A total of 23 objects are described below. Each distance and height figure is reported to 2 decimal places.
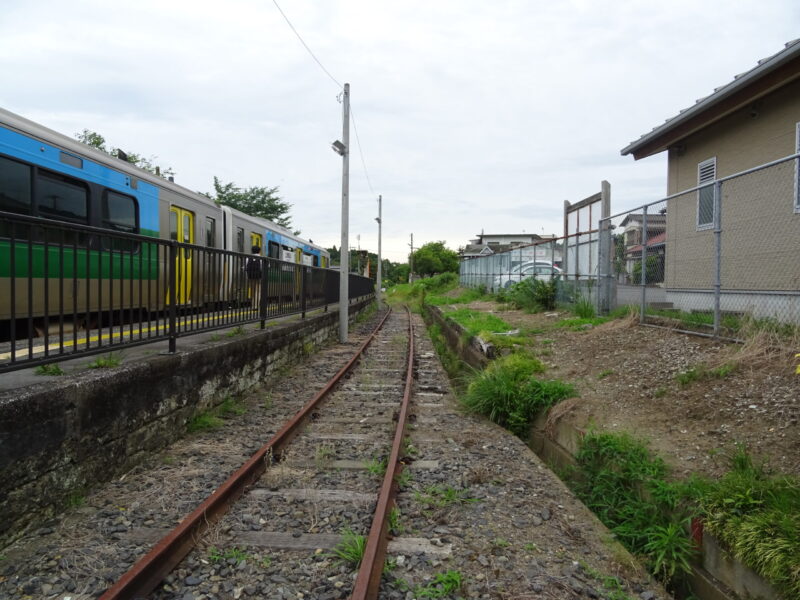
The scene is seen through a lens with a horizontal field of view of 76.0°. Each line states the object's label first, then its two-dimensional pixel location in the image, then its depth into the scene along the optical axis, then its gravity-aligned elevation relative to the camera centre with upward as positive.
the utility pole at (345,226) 13.59 +1.60
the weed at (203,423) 5.32 -1.49
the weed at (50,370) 3.85 -0.68
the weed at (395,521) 3.37 -1.59
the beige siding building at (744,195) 6.82 +1.52
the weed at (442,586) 2.67 -1.60
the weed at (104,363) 4.23 -0.68
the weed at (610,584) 2.72 -1.64
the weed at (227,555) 2.92 -1.57
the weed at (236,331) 7.38 -0.72
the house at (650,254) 8.35 +0.61
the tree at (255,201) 52.03 +8.53
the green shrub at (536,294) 12.94 -0.20
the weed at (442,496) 3.82 -1.61
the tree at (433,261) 85.50 +4.27
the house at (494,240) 94.75 +9.93
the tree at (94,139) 33.70 +9.46
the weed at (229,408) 6.01 -1.50
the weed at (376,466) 4.35 -1.58
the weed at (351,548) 2.91 -1.54
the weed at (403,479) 4.13 -1.59
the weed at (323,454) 4.62 -1.56
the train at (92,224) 4.18 +0.95
